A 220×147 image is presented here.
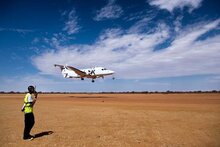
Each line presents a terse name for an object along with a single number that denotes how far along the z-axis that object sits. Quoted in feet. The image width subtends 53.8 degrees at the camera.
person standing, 32.60
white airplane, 162.25
